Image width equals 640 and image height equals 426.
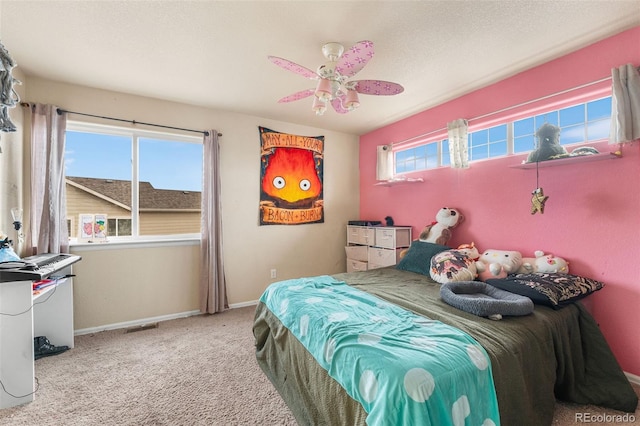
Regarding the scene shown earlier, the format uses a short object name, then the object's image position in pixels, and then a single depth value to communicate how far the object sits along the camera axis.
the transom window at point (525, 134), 2.10
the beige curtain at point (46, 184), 2.47
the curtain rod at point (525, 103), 2.07
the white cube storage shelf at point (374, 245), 3.41
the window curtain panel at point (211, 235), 3.20
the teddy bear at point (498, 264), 2.28
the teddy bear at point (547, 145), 2.12
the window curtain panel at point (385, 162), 3.83
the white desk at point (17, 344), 1.71
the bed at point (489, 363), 1.21
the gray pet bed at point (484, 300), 1.60
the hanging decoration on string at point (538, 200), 2.20
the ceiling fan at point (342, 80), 1.67
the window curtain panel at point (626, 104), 1.82
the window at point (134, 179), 2.86
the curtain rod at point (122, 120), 2.60
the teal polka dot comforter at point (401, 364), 1.02
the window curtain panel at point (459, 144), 2.81
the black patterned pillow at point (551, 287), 1.77
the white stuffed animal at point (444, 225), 2.93
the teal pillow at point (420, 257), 2.75
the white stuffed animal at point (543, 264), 2.14
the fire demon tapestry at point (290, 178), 3.71
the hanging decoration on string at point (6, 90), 1.63
